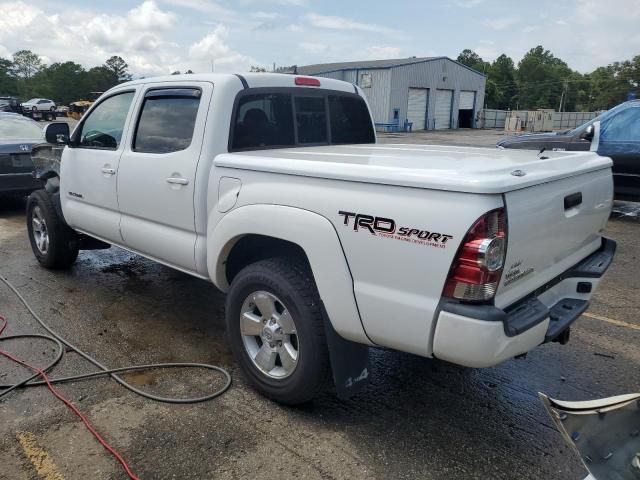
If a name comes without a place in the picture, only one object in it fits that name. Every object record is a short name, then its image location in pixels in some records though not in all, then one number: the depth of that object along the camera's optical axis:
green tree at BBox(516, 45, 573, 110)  93.00
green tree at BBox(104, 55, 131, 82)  100.69
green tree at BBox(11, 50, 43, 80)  112.19
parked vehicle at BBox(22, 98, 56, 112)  46.37
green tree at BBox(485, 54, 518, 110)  88.88
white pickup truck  2.27
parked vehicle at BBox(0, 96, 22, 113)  33.40
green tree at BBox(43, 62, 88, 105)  84.01
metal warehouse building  39.66
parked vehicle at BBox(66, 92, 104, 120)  42.92
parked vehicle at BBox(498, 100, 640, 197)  8.64
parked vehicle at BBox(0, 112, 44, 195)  8.23
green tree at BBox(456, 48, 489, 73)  97.75
